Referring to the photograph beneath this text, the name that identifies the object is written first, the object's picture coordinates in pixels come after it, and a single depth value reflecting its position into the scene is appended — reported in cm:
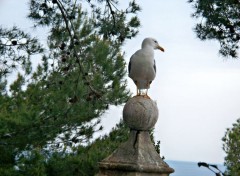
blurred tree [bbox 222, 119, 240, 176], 2205
